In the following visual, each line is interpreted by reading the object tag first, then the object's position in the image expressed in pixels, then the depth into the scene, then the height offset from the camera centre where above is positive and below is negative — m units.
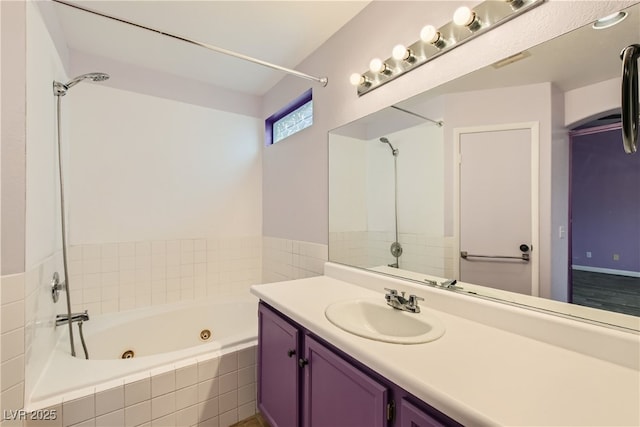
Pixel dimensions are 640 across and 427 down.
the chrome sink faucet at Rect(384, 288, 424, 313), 1.22 -0.40
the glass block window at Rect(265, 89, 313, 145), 2.41 +0.89
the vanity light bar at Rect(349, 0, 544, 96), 1.06 +0.77
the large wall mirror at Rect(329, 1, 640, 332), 0.93 +0.11
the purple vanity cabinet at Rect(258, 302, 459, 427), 0.82 -0.64
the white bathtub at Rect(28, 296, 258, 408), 1.36 -0.84
